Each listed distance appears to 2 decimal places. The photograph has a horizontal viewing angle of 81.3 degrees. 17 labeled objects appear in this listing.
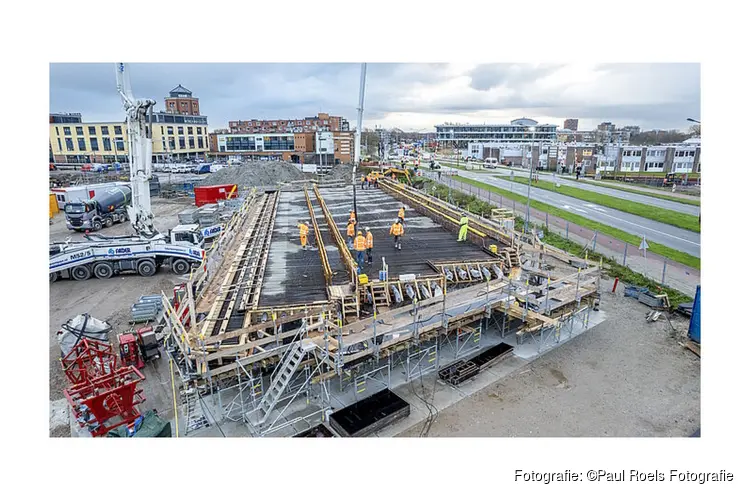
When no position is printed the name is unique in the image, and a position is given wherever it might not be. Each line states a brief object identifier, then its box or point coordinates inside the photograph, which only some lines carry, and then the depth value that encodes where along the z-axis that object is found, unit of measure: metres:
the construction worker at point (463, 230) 19.69
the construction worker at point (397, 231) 18.59
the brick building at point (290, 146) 83.31
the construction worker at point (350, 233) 18.84
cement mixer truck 36.91
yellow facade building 79.44
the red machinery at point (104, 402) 12.13
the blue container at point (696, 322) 17.00
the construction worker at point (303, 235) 19.19
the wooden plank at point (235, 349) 10.97
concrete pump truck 23.55
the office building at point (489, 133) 138.25
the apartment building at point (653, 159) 69.12
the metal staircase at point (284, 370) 11.34
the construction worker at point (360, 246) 16.02
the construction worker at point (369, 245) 16.64
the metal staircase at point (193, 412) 12.34
